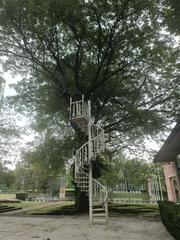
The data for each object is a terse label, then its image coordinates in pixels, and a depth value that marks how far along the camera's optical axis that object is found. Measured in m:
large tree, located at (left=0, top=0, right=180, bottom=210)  7.95
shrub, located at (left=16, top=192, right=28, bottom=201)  21.64
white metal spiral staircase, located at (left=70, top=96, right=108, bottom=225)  6.71
